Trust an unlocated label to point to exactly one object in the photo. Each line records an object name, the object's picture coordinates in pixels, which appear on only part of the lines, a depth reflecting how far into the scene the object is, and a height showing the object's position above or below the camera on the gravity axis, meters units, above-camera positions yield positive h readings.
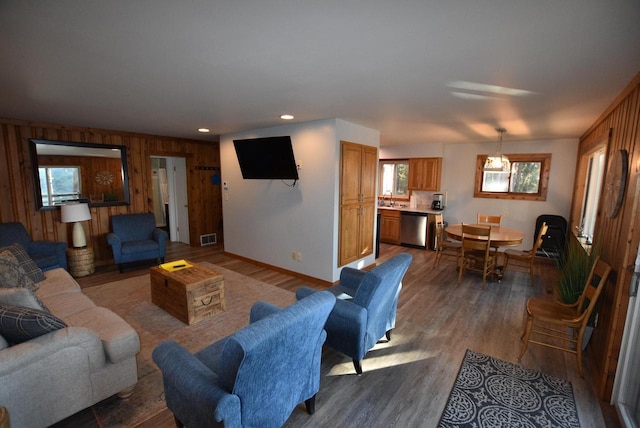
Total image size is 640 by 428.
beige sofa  1.56 -1.16
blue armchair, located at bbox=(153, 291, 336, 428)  1.28 -0.98
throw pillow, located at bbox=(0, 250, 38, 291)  2.62 -0.91
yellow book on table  3.46 -1.08
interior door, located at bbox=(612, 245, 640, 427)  1.85 -1.22
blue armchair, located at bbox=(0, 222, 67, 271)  3.91 -0.99
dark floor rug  1.92 -1.58
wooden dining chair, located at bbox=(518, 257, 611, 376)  2.31 -1.15
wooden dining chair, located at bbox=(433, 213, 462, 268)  4.89 -1.07
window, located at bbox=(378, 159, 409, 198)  7.29 +0.08
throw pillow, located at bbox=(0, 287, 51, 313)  1.86 -0.80
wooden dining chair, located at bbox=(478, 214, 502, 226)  5.22 -0.68
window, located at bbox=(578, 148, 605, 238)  4.05 -0.13
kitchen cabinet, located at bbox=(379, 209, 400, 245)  6.76 -1.09
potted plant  2.65 -0.95
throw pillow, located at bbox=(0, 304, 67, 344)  1.64 -0.85
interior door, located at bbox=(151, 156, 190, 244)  6.48 -0.44
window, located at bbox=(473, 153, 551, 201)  5.56 +0.07
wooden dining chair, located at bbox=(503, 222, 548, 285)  4.23 -1.19
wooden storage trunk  3.07 -1.27
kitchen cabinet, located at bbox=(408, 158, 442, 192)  6.58 +0.20
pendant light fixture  4.17 +0.27
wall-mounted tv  4.22 +0.34
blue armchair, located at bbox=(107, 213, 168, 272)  4.67 -1.06
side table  4.48 -1.32
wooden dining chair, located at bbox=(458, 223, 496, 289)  4.12 -0.99
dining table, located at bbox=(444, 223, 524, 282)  4.10 -0.81
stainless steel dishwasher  6.39 -1.09
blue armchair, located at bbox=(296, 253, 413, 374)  2.15 -1.02
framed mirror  4.51 +0.07
